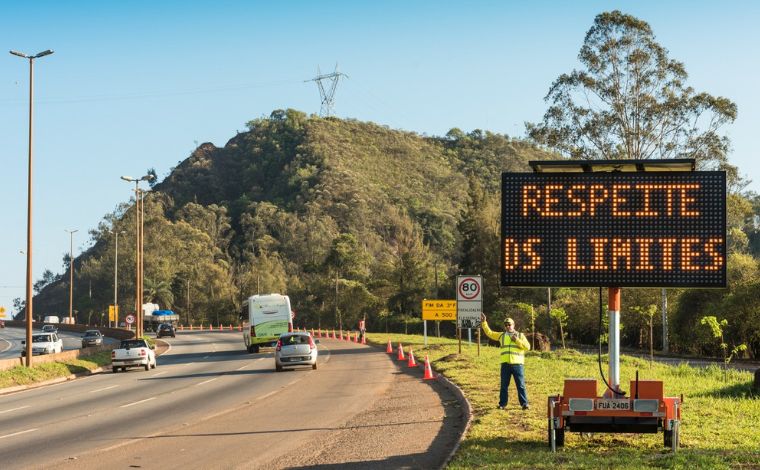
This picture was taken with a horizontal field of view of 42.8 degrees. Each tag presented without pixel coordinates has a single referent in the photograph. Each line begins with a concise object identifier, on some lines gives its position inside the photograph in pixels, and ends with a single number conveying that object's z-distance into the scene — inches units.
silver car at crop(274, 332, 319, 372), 1443.2
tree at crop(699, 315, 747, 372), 1188.5
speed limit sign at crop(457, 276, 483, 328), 1370.6
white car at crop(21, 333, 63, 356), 2302.7
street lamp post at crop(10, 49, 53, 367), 1473.9
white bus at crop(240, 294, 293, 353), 2016.5
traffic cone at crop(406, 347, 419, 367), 1448.5
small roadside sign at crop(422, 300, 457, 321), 1841.8
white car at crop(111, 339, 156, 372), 1657.2
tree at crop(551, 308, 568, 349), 1807.8
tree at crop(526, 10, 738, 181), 2014.0
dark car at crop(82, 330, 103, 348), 2728.8
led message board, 526.6
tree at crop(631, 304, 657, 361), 2039.9
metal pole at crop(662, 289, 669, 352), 2021.7
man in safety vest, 726.5
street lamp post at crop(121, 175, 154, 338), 2625.5
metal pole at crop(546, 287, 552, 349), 2310.3
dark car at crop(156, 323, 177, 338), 3267.7
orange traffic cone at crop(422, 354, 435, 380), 1189.9
